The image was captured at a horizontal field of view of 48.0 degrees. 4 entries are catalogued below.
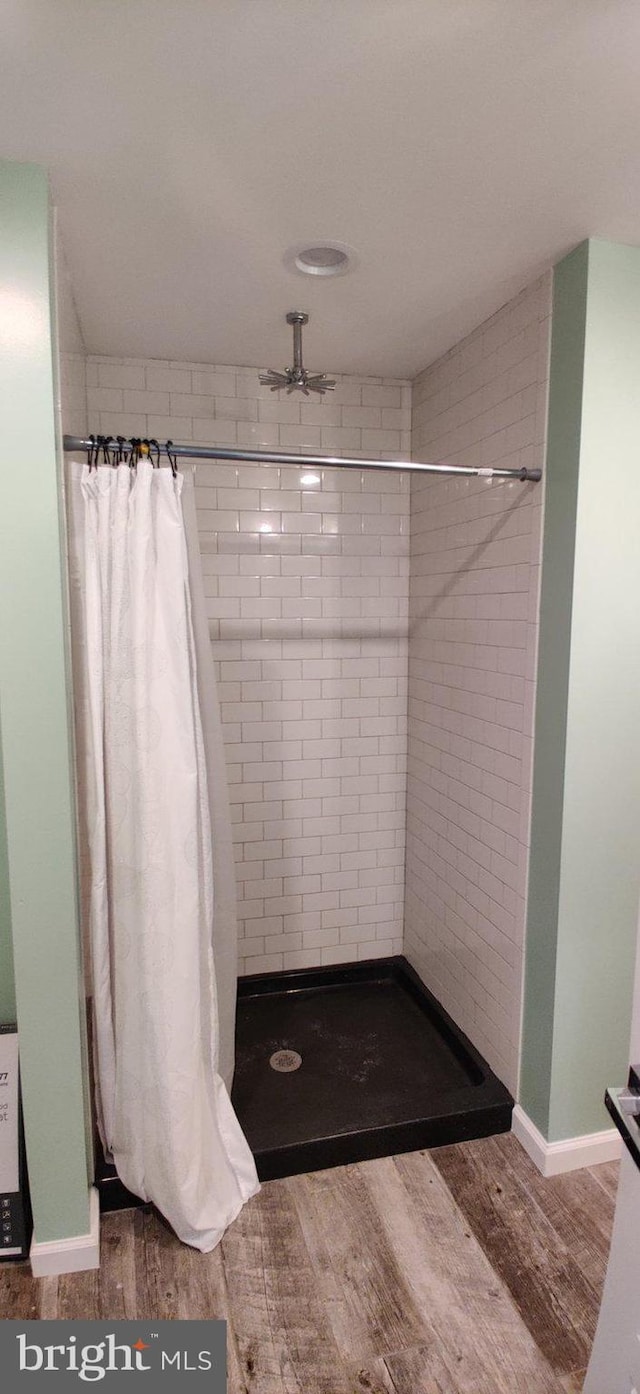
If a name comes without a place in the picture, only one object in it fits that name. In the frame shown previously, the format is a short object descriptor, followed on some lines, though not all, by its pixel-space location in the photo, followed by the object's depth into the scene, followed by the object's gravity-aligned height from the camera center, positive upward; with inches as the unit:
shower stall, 84.4 -15.1
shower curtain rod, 66.5 +15.2
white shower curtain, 67.5 -20.3
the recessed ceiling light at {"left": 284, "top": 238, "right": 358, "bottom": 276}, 70.6 +35.9
